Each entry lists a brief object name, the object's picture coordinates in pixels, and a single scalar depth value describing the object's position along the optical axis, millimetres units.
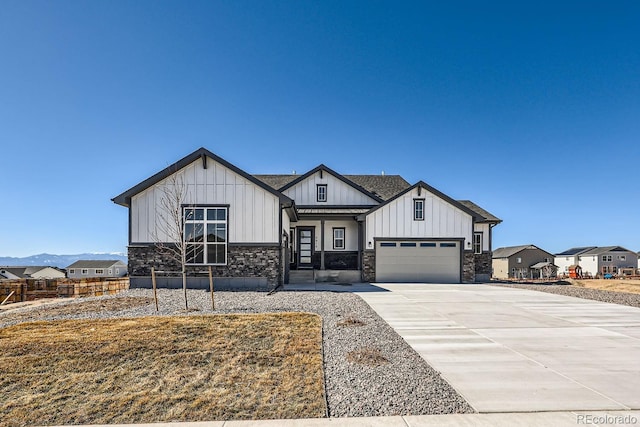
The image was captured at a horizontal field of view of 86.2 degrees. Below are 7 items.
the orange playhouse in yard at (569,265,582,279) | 39844
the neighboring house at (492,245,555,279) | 47656
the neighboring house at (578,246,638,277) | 52469
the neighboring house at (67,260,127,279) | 69750
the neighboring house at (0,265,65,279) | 67688
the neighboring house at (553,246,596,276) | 58531
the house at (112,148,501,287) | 14711
